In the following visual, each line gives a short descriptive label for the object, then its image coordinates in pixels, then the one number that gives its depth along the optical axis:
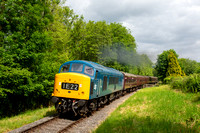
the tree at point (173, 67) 34.56
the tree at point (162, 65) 44.41
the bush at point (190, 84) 13.08
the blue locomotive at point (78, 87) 9.60
